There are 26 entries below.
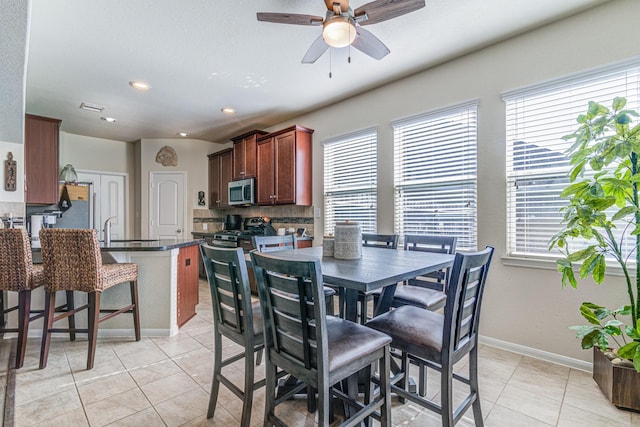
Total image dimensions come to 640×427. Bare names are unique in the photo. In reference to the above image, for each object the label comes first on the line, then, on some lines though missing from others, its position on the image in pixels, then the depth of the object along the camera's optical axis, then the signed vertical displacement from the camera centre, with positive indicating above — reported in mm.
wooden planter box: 1741 -1032
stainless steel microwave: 4777 +341
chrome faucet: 2906 -189
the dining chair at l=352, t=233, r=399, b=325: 2055 -301
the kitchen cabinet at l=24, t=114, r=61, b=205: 3861 +713
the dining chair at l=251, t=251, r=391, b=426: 1117 -554
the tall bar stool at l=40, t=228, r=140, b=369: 2186 -421
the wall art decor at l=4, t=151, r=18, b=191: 3467 +472
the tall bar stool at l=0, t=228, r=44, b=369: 2184 -426
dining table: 1275 -284
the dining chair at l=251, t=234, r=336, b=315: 2015 -264
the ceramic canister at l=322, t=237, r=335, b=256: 1940 -219
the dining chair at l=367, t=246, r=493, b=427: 1294 -582
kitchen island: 2791 -749
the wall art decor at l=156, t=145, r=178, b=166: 5676 +1066
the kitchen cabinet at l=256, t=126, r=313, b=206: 4207 +658
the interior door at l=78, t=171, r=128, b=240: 5543 +264
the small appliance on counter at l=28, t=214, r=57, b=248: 3855 -115
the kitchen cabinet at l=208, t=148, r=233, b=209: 5387 +671
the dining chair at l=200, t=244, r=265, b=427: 1454 -540
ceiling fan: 1791 +1206
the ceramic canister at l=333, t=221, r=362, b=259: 1835 -177
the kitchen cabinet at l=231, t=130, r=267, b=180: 4799 +956
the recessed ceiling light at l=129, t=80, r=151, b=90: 3323 +1440
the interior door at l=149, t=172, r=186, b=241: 5668 +169
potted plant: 1698 -19
